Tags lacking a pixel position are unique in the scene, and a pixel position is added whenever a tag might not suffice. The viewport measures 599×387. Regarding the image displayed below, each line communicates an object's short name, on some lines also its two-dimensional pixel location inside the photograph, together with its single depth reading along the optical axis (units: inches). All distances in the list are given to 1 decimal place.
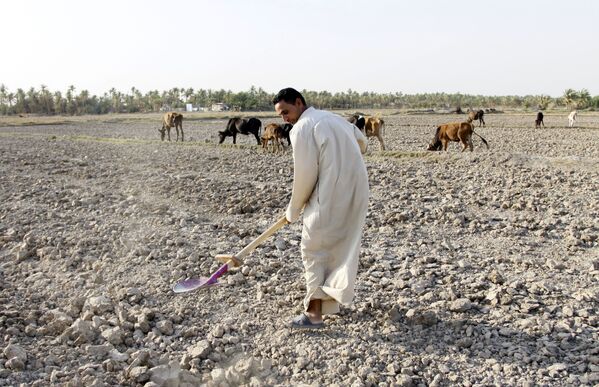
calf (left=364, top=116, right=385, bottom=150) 660.0
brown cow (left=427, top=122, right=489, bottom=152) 601.9
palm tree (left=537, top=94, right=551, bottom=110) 2376.8
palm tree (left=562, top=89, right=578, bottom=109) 2332.7
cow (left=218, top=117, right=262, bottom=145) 756.0
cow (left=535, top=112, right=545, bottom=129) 1048.6
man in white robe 134.9
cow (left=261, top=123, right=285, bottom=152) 632.4
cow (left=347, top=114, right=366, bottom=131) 699.4
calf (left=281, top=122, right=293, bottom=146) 644.3
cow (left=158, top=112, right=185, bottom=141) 883.4
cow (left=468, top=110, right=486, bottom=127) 1179.3
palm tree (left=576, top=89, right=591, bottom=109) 2289.6
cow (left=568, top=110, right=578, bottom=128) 1070.0
